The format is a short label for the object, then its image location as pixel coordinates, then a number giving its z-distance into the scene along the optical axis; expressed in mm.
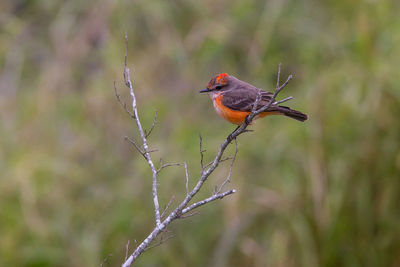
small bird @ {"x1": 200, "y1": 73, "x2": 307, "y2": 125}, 9190
